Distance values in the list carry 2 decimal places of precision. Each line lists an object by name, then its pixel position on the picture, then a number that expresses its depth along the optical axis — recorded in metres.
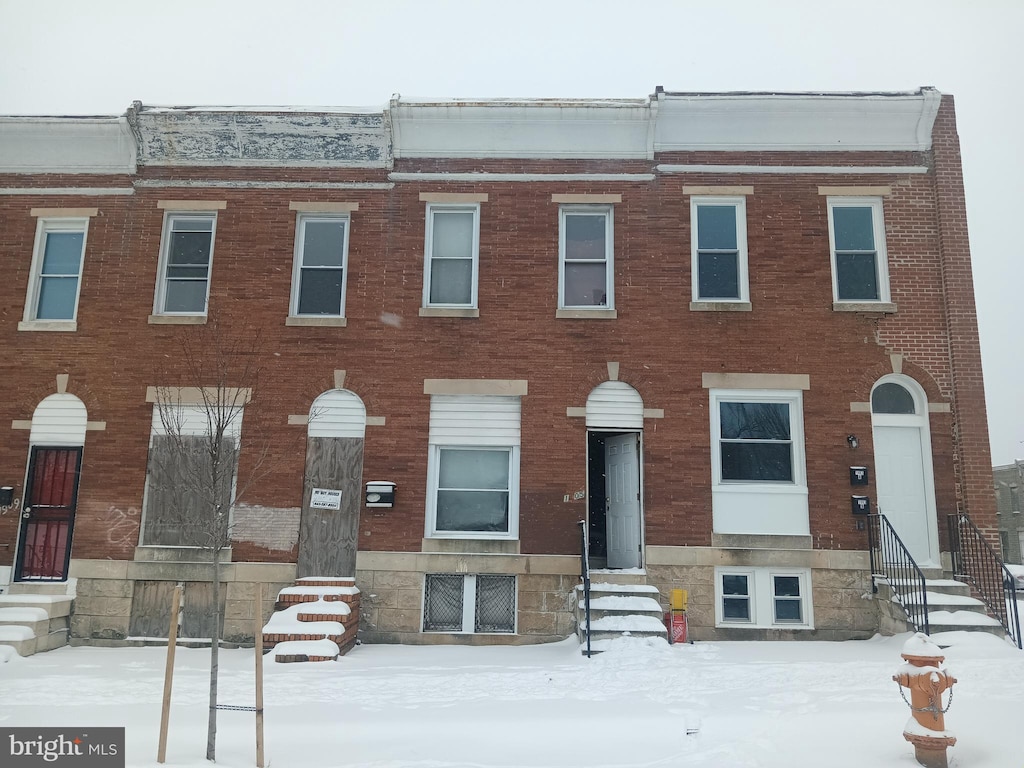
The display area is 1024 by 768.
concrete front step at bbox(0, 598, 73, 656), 9.80
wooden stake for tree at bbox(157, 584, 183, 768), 5.37
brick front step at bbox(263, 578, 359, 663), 9.29
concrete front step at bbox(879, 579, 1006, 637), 9.23
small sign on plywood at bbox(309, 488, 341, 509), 11.31
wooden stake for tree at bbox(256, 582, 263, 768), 5.40
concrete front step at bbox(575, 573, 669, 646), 9.51
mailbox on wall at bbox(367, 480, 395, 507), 11.24
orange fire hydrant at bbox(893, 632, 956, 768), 5.49
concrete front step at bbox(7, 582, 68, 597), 11.10
